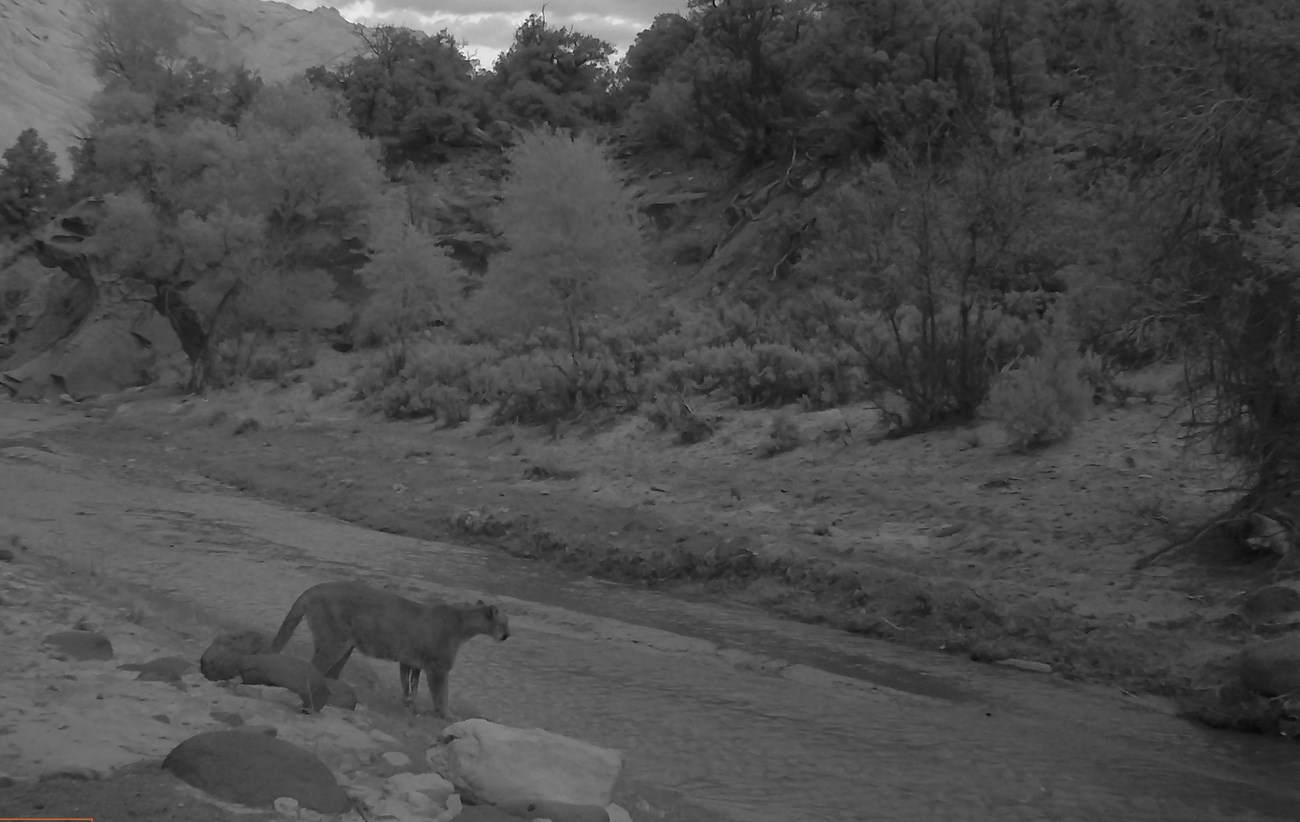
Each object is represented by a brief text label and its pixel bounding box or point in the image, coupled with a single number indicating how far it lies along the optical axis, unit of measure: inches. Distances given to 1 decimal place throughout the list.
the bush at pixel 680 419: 894.4
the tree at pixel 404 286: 1572.3
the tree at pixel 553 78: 2436.0
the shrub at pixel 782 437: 823.1
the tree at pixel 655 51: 2253.9
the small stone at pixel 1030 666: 470.3
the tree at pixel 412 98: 2370.8
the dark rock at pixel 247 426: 1182.9
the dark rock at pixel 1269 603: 453.7
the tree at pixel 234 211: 1514.5
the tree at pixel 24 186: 2455.7
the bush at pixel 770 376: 922.1
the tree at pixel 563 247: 1190.9
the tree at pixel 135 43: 1806.1
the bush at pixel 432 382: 1142.3
